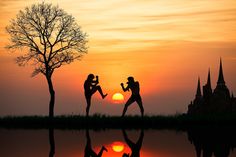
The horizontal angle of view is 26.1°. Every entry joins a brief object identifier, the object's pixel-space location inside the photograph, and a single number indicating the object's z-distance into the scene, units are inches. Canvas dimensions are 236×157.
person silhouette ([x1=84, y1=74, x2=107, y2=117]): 1349.7
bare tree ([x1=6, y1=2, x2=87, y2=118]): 1568.7
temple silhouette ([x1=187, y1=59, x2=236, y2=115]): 4748.8
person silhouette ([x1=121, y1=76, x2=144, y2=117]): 1311.9
